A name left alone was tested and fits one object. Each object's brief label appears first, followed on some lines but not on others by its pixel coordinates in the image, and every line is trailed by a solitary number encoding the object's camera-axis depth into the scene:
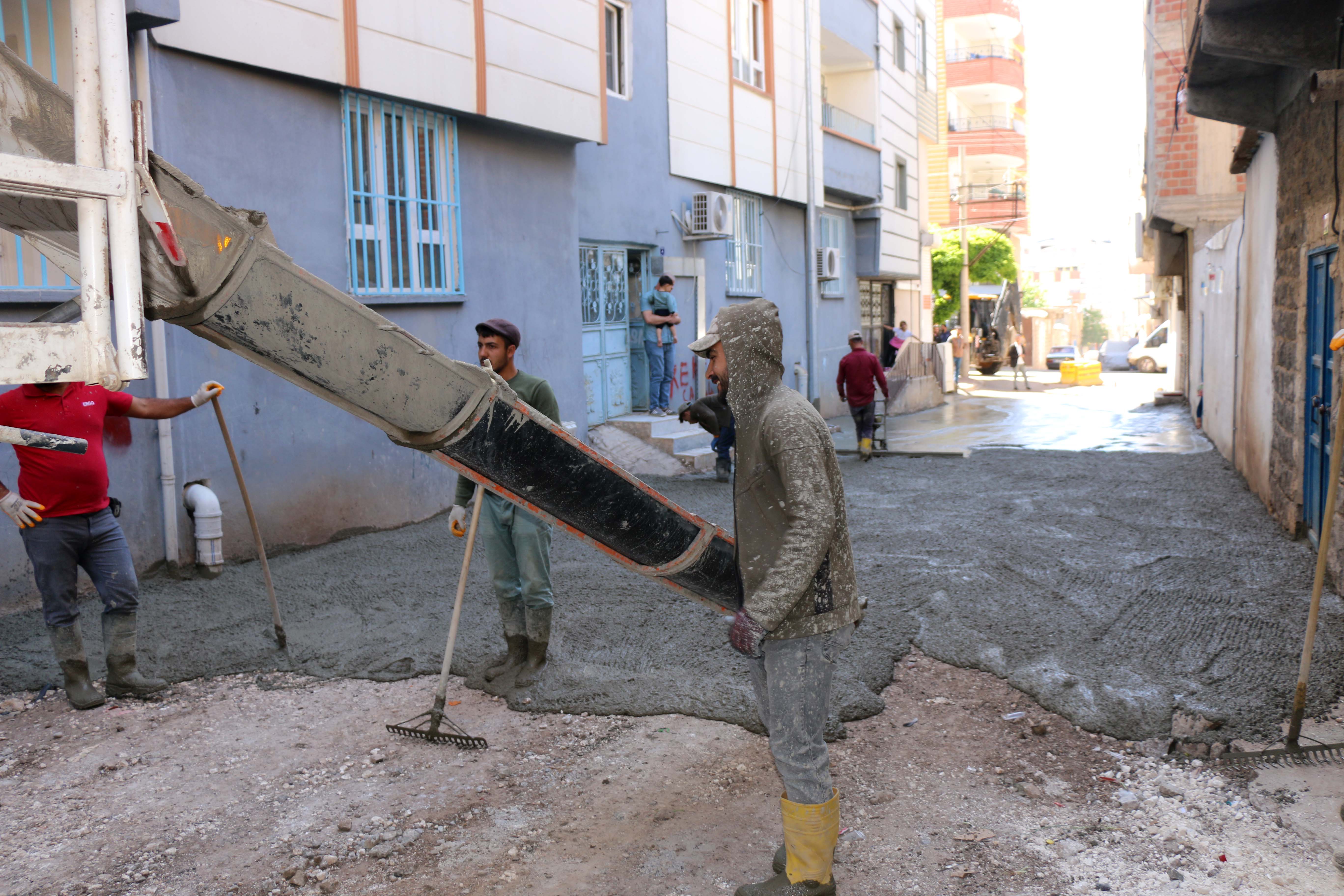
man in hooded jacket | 3.10
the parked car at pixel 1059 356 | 43.25
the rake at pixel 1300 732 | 4.08
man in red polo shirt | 4.86
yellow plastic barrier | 31.67
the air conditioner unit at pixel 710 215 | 14.48
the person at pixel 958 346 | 30.52
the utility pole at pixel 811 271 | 18.27
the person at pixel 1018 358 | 30.84
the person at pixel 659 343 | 13.29
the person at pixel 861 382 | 13.79
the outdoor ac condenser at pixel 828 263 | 19.25
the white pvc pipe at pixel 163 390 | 7.07
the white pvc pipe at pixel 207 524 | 7.32
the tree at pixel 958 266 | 38.12
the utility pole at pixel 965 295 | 32.91
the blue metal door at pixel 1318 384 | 6.79
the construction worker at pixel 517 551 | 5.06
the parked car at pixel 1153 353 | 39.12
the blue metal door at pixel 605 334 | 12.96
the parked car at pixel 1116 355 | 41.84
